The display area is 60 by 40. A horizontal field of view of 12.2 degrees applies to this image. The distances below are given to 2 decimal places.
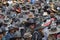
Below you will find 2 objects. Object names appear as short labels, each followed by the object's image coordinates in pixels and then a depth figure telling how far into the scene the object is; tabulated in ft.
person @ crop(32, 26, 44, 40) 31.13
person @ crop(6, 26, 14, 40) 32.31
